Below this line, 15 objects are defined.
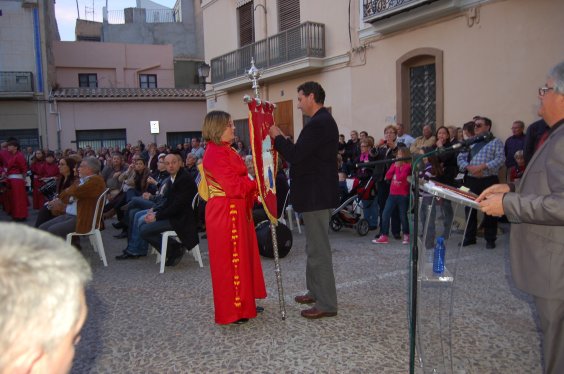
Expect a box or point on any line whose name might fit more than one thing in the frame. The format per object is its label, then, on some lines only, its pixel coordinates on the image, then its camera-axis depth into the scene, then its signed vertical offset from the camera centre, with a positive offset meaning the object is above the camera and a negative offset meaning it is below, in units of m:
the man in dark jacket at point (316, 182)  4.04 -0.29
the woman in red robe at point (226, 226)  4.10 -0.64
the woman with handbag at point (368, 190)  8.29 -0.75
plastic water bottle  2.80 -0.65
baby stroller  8.19 -1.13
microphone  2.50 +0.01
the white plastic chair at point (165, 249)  6.03 -1.21
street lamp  18.27 +2.92
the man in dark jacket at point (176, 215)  5.96 -0.77
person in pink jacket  7.28 -0.80
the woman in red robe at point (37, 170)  11.69 -0.35
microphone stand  2.56 -0.55
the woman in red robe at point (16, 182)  10.76 -0.56
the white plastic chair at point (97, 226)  6.40 -0.96
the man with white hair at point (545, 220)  2.23 -0.36
